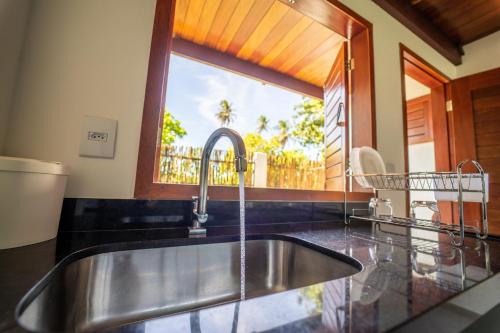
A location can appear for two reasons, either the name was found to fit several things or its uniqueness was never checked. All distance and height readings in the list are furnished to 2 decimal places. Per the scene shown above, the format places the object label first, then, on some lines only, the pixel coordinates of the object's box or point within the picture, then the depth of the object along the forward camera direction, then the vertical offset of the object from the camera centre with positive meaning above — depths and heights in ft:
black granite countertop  0.77 -0.49
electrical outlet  2.14 +0.44
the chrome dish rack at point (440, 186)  2.08 +0.05
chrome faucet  2.09 +0.04
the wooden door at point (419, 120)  7.21 +2.54
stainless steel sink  1.38 -0.79
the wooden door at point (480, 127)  5.17 +1.78
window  2.48 +2.57
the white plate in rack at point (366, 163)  3.35 +0.46
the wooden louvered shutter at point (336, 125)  4.54 +1.47
